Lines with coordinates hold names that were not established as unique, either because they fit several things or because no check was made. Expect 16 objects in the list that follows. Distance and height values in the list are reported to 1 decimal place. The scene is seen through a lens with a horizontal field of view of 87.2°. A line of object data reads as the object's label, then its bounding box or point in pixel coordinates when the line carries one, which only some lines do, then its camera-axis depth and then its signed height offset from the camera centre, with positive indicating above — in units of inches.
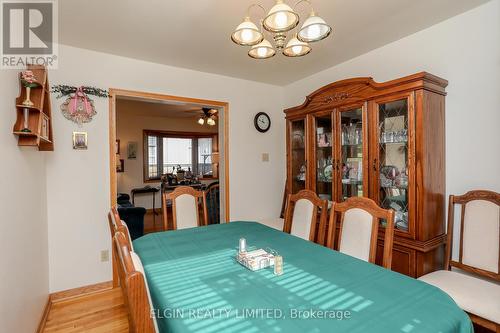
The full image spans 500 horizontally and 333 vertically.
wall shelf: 65.9 +13.6
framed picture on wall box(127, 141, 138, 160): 262.5 +15.2
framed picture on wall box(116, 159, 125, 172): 254.4 +0.0
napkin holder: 54.6 -20.3
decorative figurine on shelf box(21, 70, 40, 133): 66.1 +20.2
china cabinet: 80.3 +4.5
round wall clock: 150.0 +24.9
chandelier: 53.7 +30.1
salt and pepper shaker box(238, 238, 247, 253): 61.8 -19.3
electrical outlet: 110.0 -38.0
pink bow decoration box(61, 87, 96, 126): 103.0 +22.9
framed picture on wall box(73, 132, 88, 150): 104.7 +10.0
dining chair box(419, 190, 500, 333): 62.7 -27.0
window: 278.7 +13.8
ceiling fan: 216.4 +41.9
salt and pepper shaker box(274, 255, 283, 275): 51.8 -20.2
